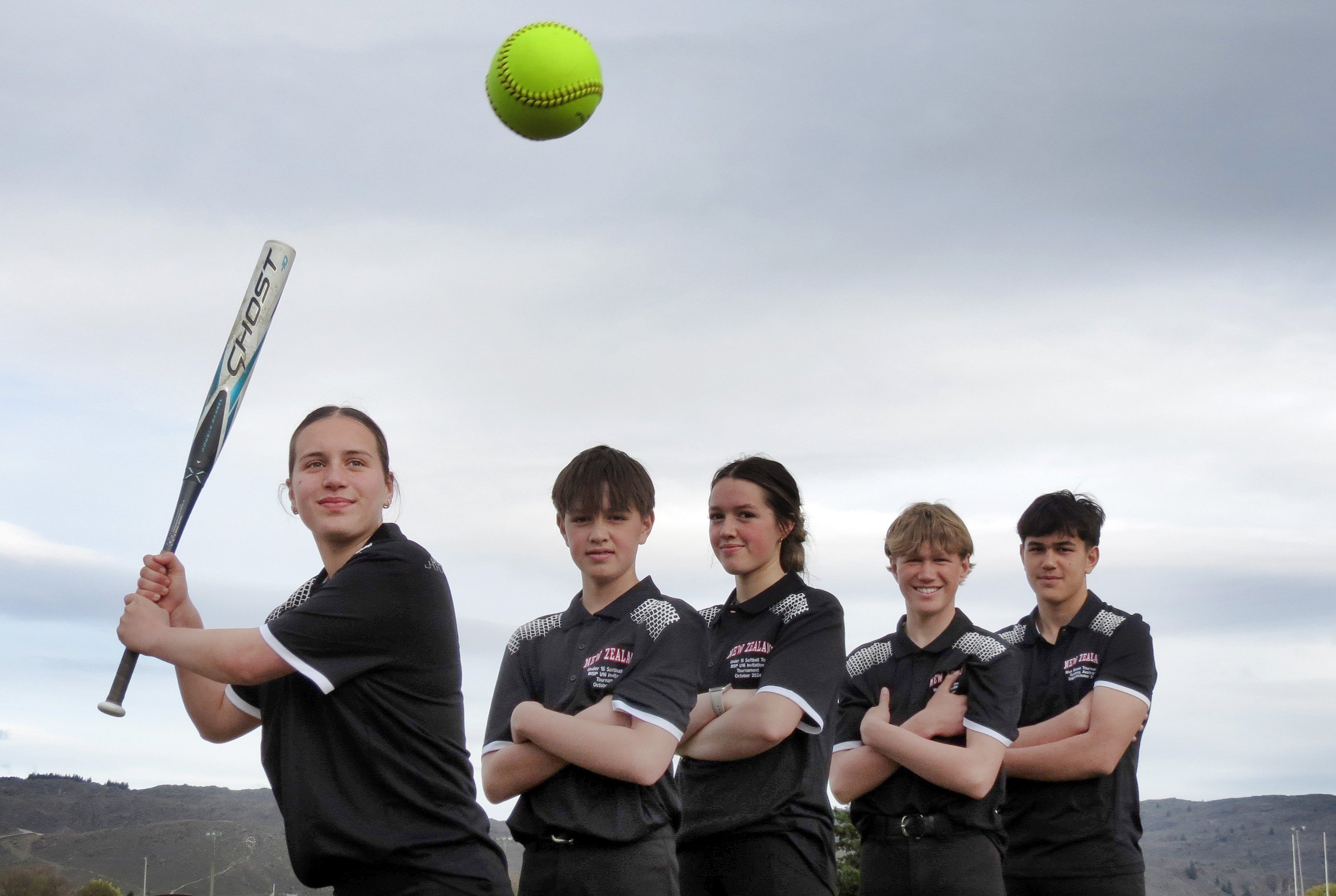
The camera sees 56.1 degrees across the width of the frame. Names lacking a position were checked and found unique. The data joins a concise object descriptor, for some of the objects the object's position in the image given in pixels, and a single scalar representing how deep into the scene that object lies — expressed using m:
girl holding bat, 3.77
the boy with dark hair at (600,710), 4.24
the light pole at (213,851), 83.94
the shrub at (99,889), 84.56
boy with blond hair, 5.25
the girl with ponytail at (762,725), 4.77
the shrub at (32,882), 83.76
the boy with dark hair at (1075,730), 5.84
